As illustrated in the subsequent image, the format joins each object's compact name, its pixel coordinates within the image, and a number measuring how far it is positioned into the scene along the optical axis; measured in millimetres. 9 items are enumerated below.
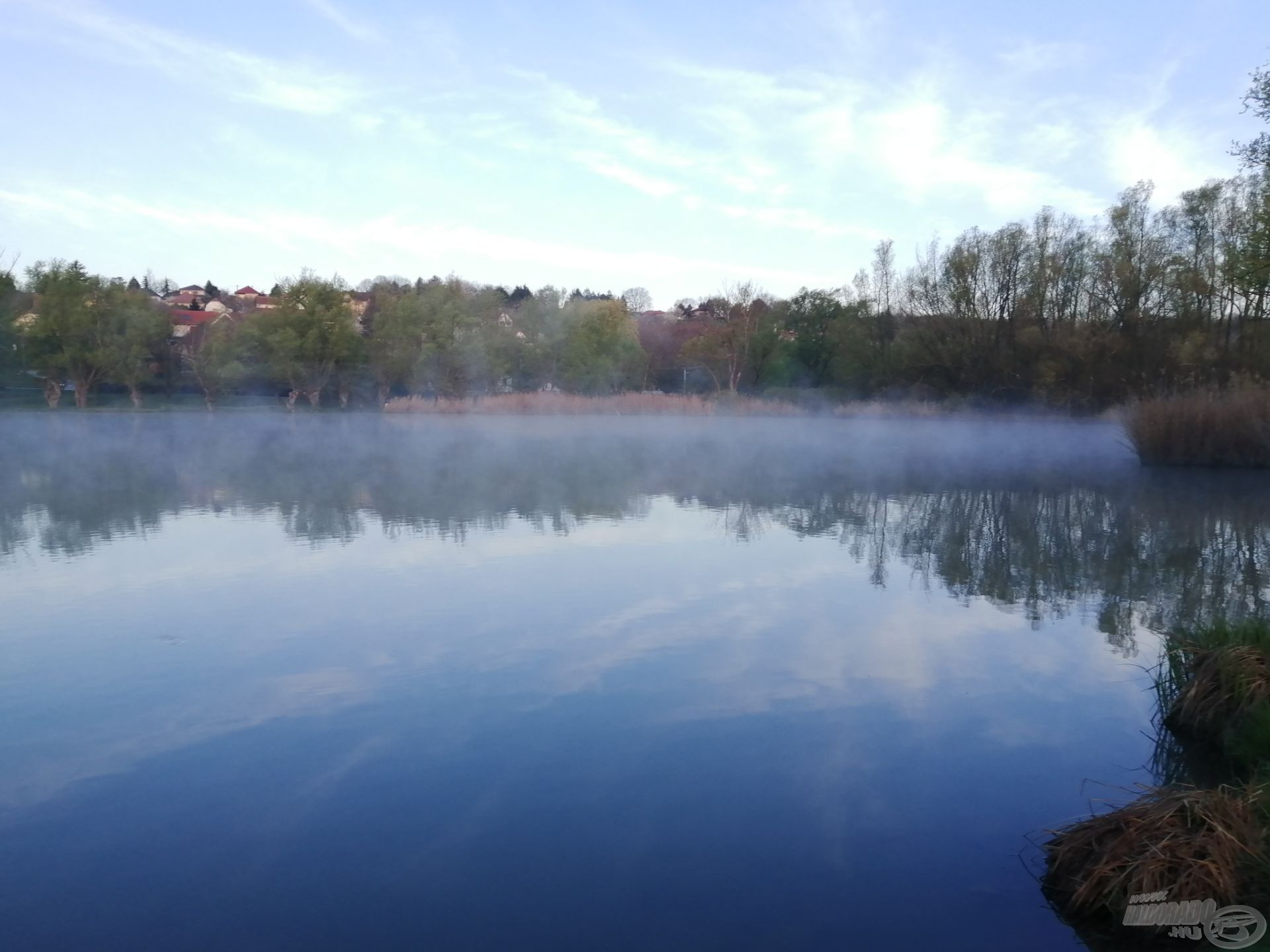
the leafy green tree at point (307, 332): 42781
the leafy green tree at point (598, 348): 44406
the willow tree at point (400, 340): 43938
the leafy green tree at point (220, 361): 42875
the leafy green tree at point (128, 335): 41469
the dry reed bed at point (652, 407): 36375
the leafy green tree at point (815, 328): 42594
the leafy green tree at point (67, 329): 40250
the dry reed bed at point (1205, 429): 19078
